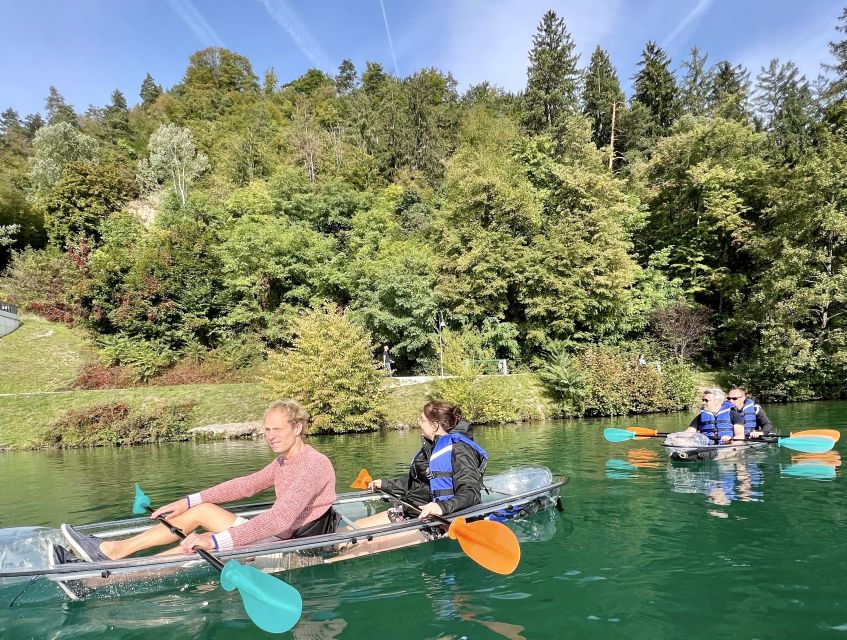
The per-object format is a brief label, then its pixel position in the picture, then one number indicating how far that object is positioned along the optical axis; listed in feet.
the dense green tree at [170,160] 134.21
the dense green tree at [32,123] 229.56
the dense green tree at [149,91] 247.50
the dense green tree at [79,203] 112.27
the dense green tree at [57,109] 201.77
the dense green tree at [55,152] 135.03
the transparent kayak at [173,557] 14.29
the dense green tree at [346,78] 226.64
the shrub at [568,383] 66.90
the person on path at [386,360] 79.20
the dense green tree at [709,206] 93.66
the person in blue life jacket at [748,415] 35.83
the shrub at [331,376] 59.21
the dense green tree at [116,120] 184.03
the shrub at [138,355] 83.15
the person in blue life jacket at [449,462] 18.63
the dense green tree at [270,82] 219.41
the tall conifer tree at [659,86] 134.10
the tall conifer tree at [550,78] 128.77
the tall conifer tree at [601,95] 131.54
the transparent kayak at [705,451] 32.99
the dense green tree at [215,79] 206.42
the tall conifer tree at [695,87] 131.95
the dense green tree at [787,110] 101.13
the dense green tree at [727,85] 126.72
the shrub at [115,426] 60.23
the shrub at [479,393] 64.44
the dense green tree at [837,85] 93.81
